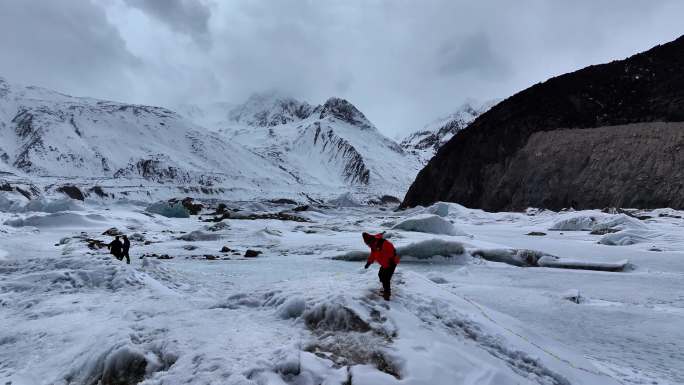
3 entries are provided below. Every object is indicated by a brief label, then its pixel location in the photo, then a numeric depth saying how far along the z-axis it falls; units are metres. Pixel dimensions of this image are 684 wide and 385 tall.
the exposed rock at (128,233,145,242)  30.22
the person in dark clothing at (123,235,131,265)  16.16
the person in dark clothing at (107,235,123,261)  16.17
